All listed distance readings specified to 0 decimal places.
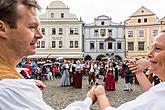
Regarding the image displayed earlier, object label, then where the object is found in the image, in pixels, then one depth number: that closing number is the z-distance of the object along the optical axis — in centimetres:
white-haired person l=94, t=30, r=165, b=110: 59
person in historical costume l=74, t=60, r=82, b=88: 789
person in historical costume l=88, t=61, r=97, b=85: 835
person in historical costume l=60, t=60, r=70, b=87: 843
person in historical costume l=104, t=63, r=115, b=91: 726
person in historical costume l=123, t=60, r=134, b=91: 718
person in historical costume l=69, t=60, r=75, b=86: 872
